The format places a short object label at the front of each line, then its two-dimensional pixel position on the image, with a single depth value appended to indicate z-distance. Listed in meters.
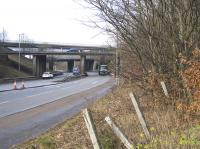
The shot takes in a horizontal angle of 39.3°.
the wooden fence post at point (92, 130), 4.04
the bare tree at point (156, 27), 8.25
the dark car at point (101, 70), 66.33
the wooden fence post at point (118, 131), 4.46
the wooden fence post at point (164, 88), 7.59
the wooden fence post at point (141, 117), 5.22
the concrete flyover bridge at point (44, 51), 68.30
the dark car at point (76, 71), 70.76
